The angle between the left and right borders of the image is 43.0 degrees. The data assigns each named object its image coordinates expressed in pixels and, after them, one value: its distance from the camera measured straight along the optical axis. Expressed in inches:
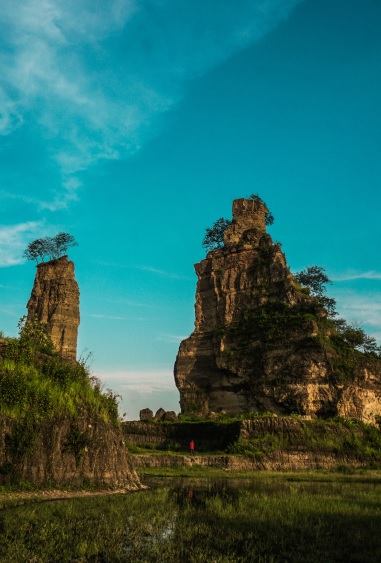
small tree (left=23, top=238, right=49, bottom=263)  2556.6
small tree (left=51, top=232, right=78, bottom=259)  2573.8
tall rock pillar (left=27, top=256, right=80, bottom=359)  2207.2
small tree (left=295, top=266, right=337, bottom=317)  2775.6
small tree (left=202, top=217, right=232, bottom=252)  2790.4
